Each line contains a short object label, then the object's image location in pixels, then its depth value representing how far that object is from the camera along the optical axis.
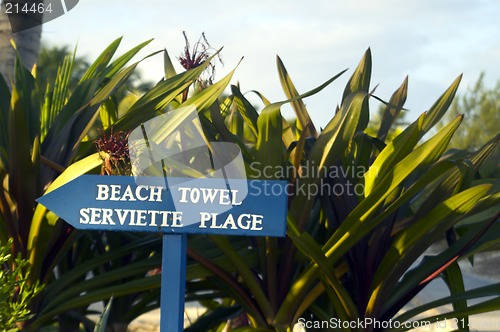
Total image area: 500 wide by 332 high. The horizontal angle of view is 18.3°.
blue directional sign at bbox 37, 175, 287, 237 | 5.80
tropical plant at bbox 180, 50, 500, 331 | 7.09
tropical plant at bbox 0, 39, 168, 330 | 7.61
